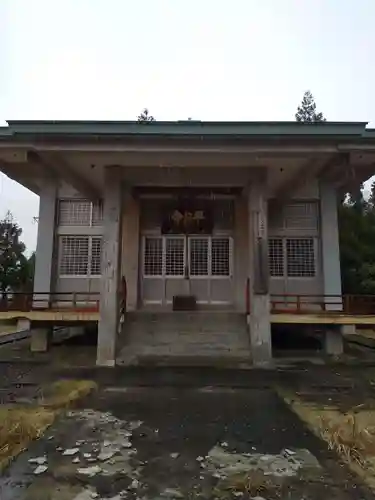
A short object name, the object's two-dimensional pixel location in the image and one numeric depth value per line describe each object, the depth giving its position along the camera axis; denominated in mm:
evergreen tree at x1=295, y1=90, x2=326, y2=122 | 27097
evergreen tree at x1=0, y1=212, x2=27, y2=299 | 28594
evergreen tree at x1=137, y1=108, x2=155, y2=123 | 28781
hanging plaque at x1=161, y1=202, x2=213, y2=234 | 11969
